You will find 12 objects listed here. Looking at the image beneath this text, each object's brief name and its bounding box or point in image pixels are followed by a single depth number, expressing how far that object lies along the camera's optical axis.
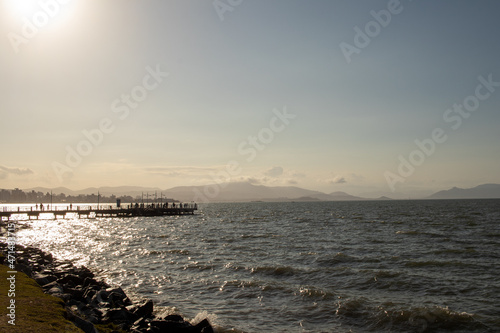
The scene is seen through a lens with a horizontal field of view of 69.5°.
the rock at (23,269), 17.40
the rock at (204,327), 12.42
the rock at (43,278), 16.53
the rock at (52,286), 15.02
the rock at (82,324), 9.77
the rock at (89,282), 18.64
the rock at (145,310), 13.95
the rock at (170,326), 11.98
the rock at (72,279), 18.85
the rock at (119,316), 12.76
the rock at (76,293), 15.50
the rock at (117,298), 14.98
